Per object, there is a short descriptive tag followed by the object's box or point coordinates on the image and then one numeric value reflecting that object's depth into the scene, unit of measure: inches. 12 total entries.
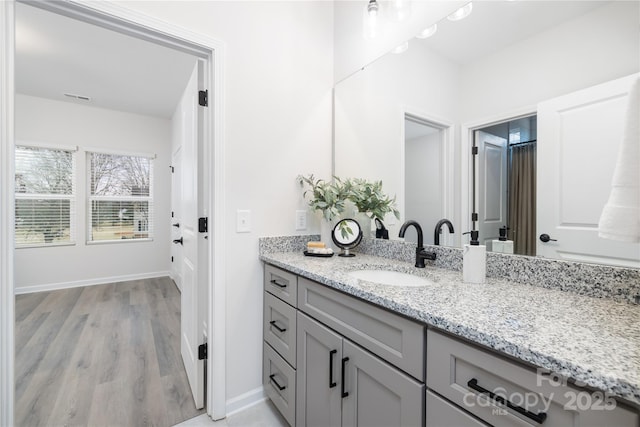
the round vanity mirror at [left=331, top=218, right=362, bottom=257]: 68.2
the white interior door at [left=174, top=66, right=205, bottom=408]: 64.0
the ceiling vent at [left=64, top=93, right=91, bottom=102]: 147.8
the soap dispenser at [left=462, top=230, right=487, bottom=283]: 41.8
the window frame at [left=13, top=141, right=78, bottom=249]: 150.5
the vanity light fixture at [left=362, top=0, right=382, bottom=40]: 63.8
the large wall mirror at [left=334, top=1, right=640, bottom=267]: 36.1
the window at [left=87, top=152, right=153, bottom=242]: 170.2
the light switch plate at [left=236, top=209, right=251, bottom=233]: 63.1
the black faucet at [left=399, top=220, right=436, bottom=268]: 53.7
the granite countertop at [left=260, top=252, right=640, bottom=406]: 19.6
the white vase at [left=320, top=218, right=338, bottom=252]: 74.3
